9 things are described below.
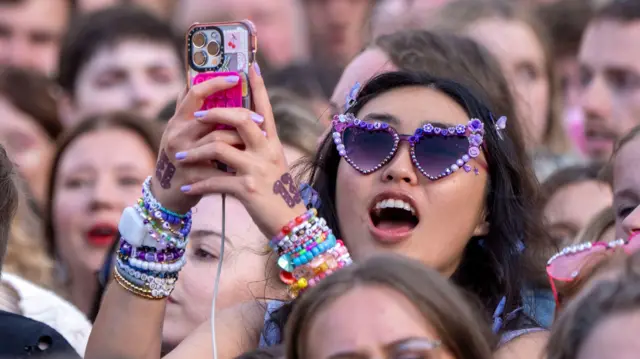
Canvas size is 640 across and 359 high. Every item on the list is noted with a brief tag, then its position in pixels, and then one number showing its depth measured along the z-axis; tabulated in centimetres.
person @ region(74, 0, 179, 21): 1692
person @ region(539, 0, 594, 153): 1484
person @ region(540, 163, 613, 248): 1007
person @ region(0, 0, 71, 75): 1625
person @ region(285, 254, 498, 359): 536
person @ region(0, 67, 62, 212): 1410
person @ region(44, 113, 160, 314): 1094
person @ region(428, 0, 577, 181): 1205
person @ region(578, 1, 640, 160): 1163
